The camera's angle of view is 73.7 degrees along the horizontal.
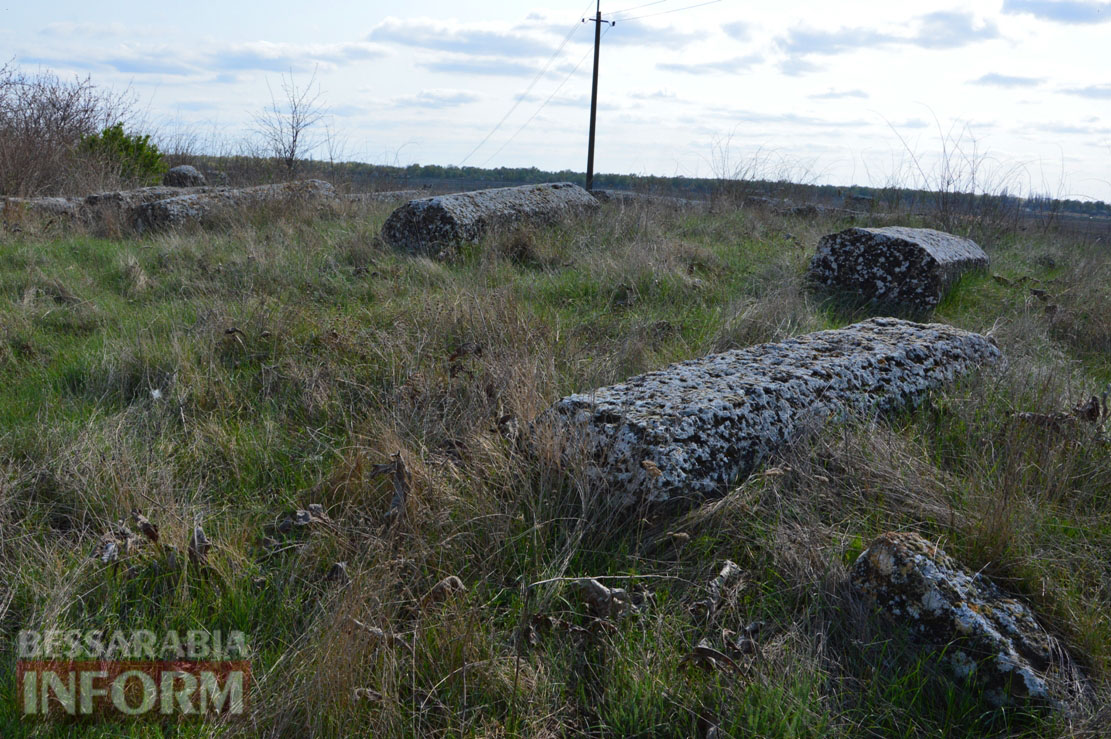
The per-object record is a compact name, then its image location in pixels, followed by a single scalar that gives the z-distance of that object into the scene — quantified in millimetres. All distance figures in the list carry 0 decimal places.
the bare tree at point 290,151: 15742
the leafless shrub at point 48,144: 11680
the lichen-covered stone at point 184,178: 15727
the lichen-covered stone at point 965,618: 1978
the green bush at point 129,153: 14352
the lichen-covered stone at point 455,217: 7480
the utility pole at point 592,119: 22016
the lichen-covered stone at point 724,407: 2641
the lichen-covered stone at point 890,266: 5945
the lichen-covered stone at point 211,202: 9070
